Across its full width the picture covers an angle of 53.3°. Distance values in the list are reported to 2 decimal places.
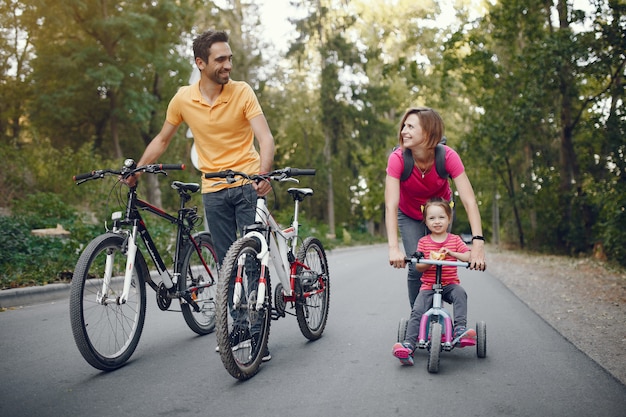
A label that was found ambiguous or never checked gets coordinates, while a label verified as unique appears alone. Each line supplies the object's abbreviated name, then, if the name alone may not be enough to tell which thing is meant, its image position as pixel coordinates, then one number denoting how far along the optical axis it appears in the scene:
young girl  4.60
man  4.71
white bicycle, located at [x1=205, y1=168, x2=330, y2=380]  4.00
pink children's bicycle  4.30
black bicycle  4.10
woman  4.61
